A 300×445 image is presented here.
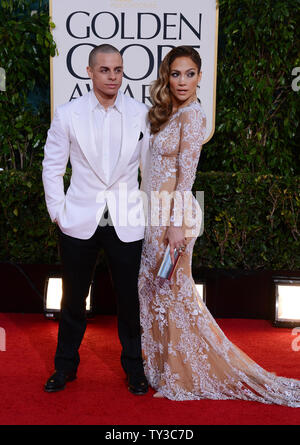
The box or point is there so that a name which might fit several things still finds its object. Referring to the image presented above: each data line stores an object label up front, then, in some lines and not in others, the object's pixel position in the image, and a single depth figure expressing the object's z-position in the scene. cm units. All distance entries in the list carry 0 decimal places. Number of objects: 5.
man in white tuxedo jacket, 242
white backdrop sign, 395
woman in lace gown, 244
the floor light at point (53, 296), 379
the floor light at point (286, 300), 376
